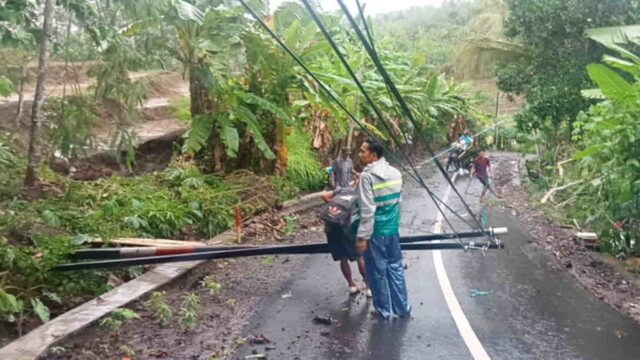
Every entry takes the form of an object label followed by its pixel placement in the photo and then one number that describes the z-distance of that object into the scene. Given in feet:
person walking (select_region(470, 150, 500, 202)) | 54.60
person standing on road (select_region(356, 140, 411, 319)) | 20.18
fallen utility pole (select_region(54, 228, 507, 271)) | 21.30
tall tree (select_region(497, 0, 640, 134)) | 48.11
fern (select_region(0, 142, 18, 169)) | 21.93
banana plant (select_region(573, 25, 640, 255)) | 28.17
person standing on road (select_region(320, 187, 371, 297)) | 20.94
